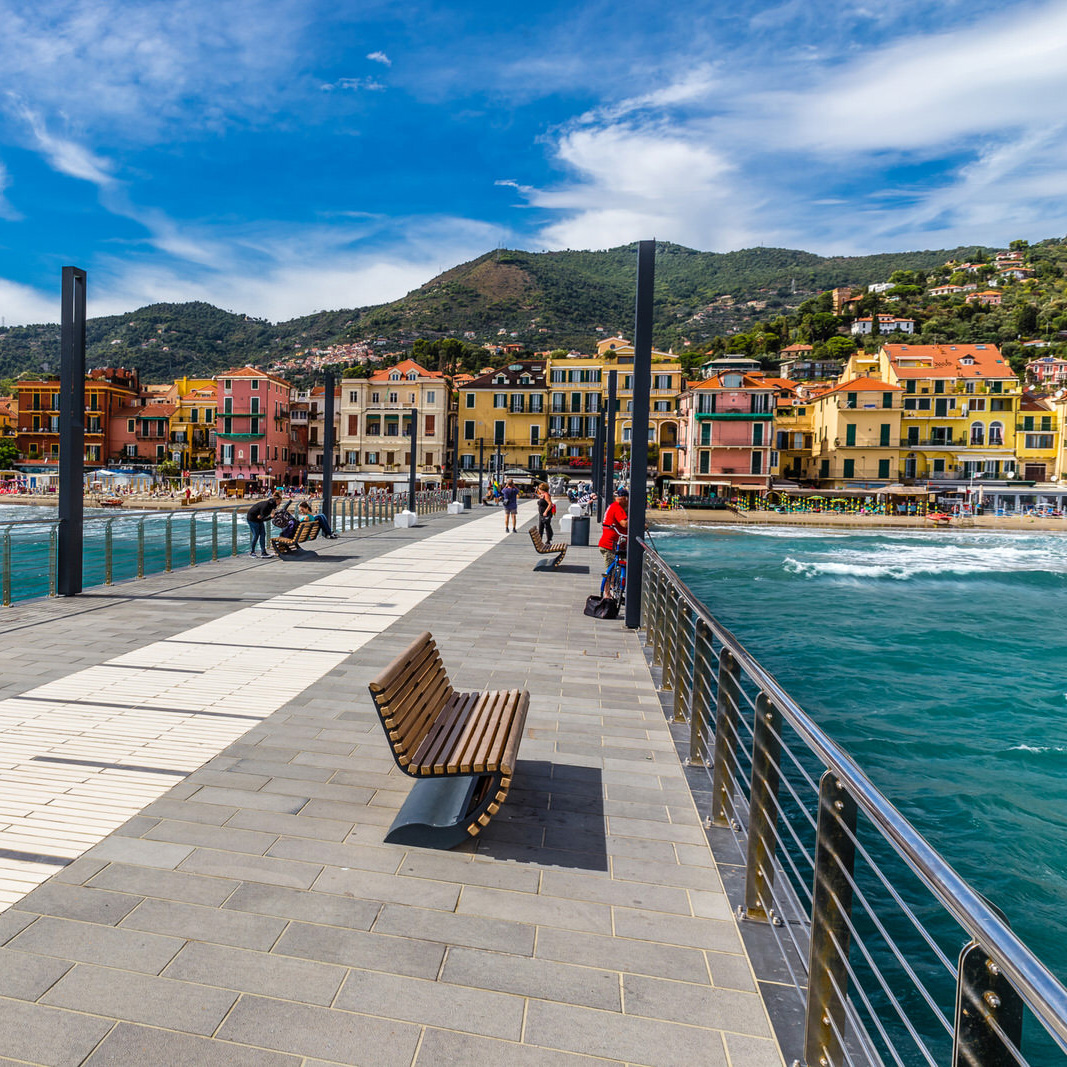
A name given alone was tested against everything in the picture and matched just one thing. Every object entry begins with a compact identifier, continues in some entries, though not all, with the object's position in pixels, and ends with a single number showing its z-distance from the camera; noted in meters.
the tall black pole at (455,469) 39.42
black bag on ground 9.02
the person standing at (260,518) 14.12
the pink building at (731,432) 58.22
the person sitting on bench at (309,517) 17.38
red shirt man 9.36
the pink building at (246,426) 68.56
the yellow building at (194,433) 72.50
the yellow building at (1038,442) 63.66
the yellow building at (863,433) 61.62
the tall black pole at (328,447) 18.95
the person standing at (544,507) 15.45
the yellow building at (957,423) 63.38
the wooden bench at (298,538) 14.50
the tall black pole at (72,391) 8.82
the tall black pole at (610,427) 18.78
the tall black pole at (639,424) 7.78
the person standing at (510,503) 22.94
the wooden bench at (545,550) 13.09
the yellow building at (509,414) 72.38
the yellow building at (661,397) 68.06
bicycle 9.34
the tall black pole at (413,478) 26.41
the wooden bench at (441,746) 3.22
